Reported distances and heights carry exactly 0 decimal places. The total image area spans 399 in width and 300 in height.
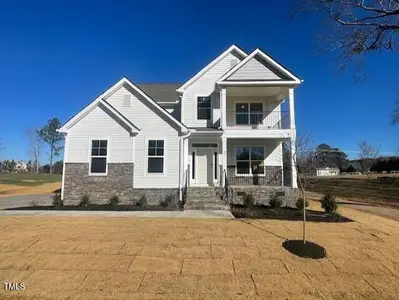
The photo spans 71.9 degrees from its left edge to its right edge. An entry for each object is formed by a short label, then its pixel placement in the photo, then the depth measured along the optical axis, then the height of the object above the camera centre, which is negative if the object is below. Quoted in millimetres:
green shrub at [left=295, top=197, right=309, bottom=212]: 13000 -1250
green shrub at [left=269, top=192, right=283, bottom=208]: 14117 -1211
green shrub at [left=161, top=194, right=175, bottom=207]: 13955 -1192
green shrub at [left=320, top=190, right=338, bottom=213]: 12477 -1120
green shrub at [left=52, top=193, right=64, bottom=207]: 13315 -1209
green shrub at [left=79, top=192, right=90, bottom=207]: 13570 -1174
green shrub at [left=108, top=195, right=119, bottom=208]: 13508 -1182
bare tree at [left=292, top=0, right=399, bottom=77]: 10735 +6156
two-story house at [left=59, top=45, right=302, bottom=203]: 14781 +2441
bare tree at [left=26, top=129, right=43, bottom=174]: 76225 +4172
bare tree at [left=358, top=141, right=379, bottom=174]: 61344 +4469
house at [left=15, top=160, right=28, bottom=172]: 112038 +5487
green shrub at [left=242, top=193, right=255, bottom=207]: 13354 -1089
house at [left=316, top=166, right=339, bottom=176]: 74212 +1560
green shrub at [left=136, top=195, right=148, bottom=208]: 13509 -1216
